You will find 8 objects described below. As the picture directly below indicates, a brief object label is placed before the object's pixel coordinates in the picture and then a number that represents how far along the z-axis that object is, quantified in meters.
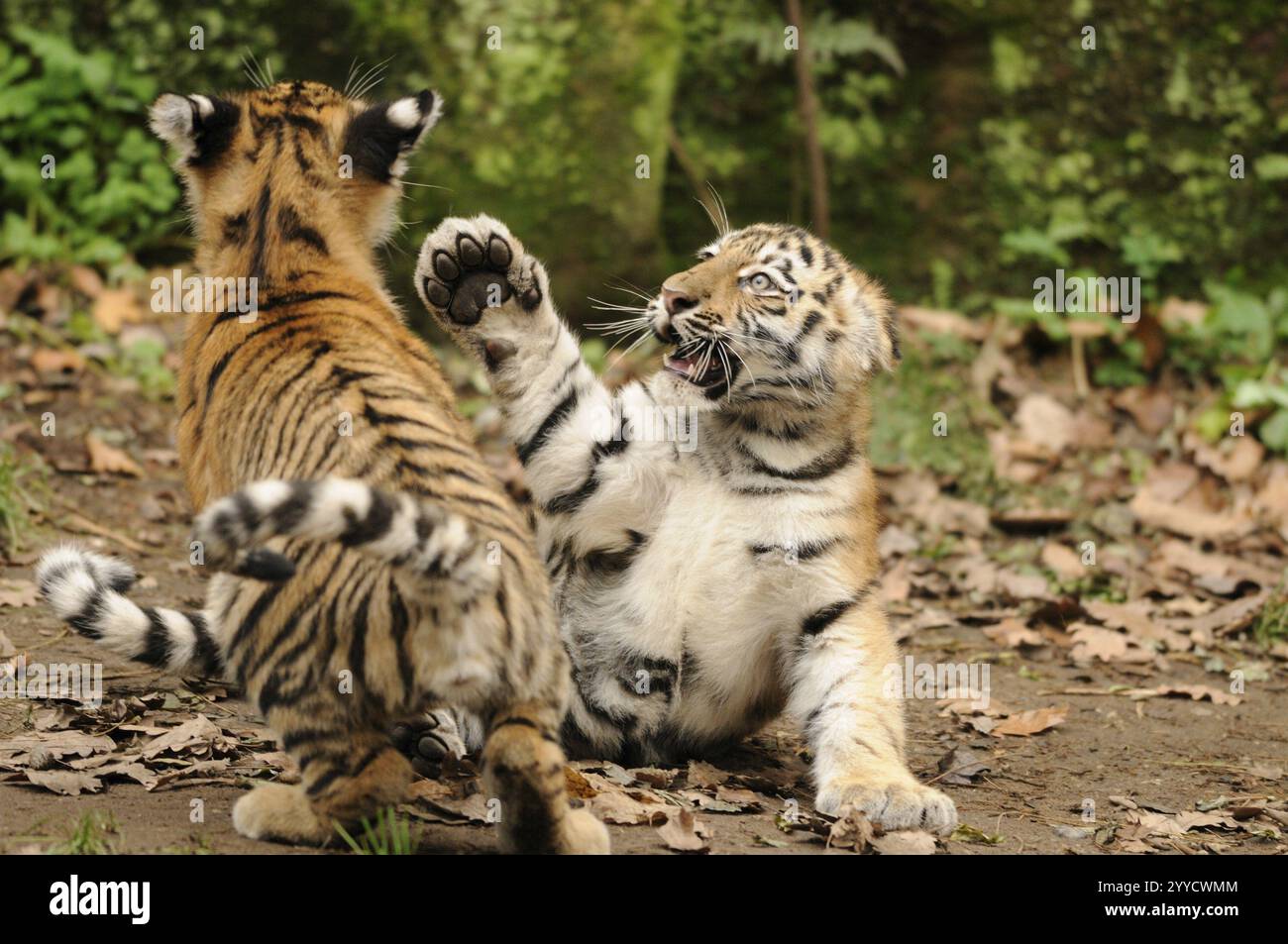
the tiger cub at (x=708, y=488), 4.44
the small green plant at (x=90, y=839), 3.19
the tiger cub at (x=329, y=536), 3.12
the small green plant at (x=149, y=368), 7.43
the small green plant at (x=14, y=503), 5.68
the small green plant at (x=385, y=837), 3.21
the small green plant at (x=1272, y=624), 6.21
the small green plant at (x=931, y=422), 7.51
